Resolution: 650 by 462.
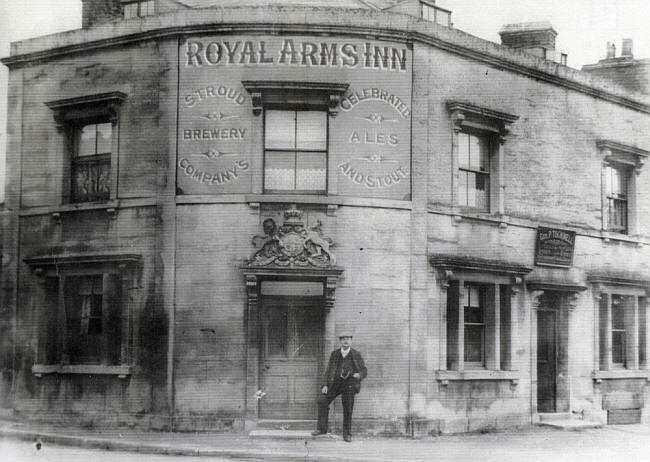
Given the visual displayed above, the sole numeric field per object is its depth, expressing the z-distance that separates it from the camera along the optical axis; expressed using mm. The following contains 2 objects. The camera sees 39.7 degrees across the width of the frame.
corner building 15578
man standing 14914
